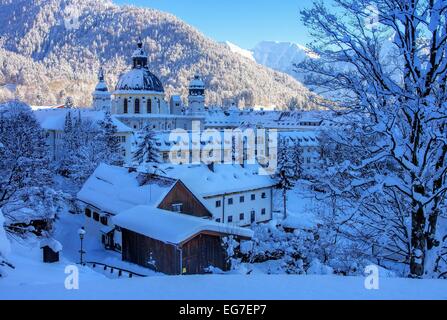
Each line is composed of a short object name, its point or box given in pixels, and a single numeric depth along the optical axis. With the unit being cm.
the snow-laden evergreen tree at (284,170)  4540
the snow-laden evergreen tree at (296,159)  5531
